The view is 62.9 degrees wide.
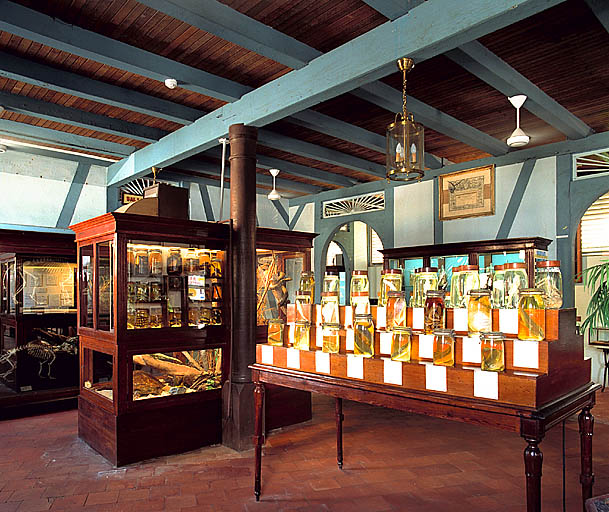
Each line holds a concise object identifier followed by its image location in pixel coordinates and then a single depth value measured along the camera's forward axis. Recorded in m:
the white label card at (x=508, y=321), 2.40
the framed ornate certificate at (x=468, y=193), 6.98
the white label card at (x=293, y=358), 3.07
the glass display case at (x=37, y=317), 5.32
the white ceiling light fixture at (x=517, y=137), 4.86
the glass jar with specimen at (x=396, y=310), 2.74
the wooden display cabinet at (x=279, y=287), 4.82
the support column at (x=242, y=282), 4.33
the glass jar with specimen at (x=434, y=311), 2.57
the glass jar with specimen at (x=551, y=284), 2.45
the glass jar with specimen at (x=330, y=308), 3.01
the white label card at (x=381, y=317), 2.94
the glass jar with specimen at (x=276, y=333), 3.34
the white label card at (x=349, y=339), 2.91
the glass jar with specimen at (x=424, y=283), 2.83
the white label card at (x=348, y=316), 3.03
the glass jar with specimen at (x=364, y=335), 2.75
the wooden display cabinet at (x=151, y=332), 3.93
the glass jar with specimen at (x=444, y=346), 2.43
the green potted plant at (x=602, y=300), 2.97
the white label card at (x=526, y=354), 2.21
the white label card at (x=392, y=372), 2.54
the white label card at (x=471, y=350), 2.39
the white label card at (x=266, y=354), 3.28
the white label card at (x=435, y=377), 2.37
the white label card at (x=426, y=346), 2.56
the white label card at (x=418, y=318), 2.73
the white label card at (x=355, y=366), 2.71
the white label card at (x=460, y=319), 2.58
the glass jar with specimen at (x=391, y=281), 2.95
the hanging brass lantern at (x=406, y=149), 3.82
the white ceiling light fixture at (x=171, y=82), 4.05
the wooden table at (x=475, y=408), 2.07
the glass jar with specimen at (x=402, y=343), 2.59
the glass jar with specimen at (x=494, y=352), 2.26
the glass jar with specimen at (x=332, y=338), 2.91
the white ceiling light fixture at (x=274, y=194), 7.79
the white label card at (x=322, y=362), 2.89
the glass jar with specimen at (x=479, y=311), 2.44
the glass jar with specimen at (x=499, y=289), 2.58
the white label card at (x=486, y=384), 2.19
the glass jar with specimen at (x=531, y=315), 2.28
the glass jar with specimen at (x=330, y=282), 3.21
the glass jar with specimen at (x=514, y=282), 2.53
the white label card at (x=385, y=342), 2.73
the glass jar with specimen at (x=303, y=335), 3.12
